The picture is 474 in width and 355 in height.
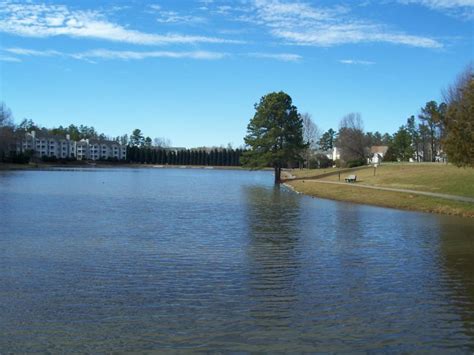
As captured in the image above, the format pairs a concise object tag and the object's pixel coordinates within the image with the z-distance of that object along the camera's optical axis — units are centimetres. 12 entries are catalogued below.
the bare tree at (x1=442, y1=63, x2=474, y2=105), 5888
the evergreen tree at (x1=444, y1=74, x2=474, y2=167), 3098
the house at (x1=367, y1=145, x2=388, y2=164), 15062
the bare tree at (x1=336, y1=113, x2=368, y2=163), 10888
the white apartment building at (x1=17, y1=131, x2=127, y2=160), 18262
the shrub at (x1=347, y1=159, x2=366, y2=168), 8831
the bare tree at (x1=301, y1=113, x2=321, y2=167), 12912
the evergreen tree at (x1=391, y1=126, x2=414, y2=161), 12012
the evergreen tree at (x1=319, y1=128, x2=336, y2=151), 18494
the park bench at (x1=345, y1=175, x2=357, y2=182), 5834
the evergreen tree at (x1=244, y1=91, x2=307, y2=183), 7050
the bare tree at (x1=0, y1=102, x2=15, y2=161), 11613
